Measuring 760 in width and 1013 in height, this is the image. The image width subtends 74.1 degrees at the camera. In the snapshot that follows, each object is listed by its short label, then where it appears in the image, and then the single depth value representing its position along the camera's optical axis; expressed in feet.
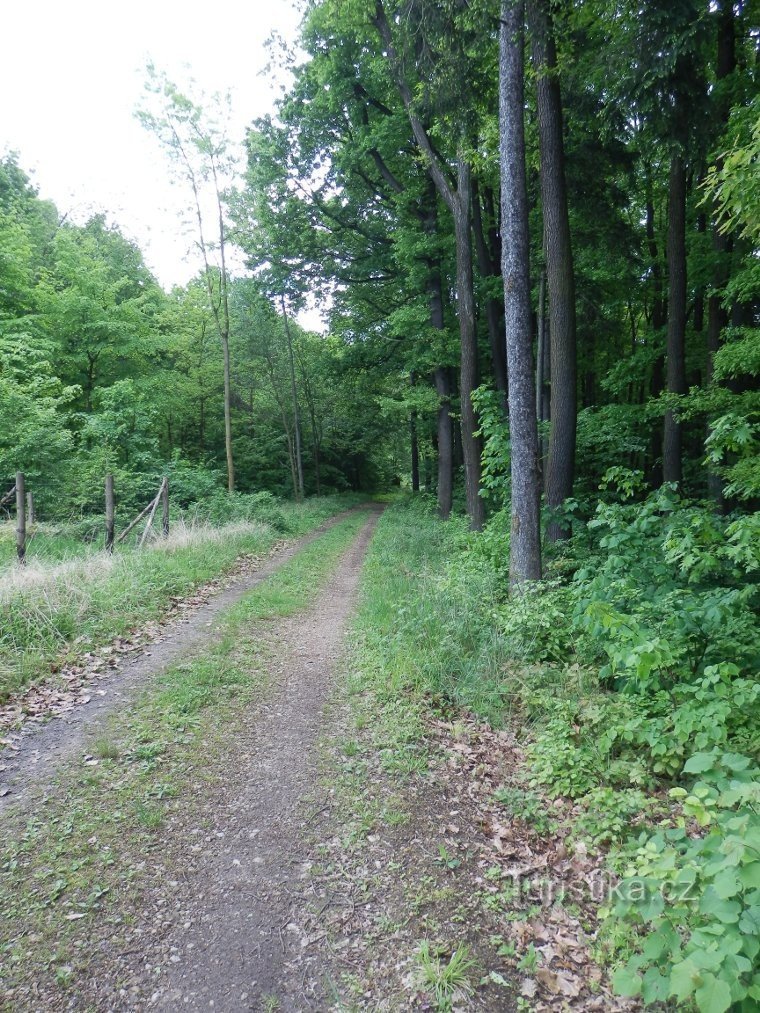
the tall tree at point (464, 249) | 31.55
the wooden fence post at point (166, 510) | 38.93
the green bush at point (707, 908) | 5.71
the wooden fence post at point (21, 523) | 25.29
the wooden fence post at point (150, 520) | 34.60
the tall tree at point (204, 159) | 53.16
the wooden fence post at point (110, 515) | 30.89
